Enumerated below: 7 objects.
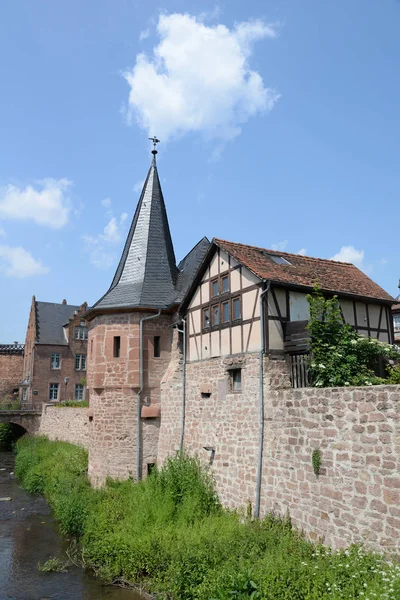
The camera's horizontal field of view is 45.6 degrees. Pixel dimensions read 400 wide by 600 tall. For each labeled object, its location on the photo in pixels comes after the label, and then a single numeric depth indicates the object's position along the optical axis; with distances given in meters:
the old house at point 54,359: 38.25
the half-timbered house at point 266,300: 10.76
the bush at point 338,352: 9.46
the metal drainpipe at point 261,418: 10.13
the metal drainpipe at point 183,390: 13.95
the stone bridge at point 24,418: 32.28
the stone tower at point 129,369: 15.32
